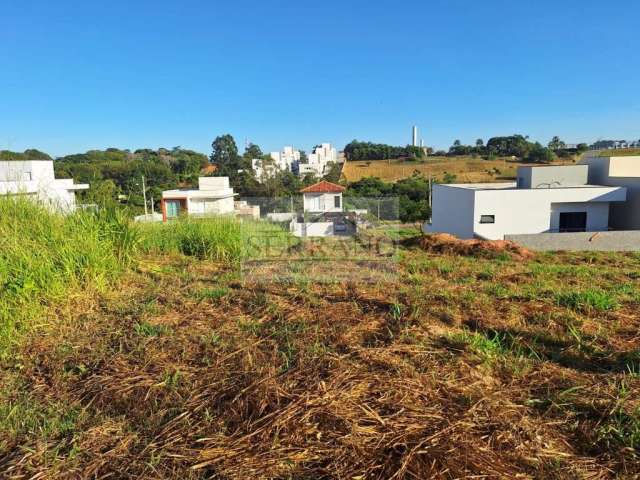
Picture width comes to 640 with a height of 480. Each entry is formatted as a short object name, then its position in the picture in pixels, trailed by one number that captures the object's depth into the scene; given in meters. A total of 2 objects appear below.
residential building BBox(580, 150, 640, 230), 19.19
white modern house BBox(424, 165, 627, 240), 18.50
